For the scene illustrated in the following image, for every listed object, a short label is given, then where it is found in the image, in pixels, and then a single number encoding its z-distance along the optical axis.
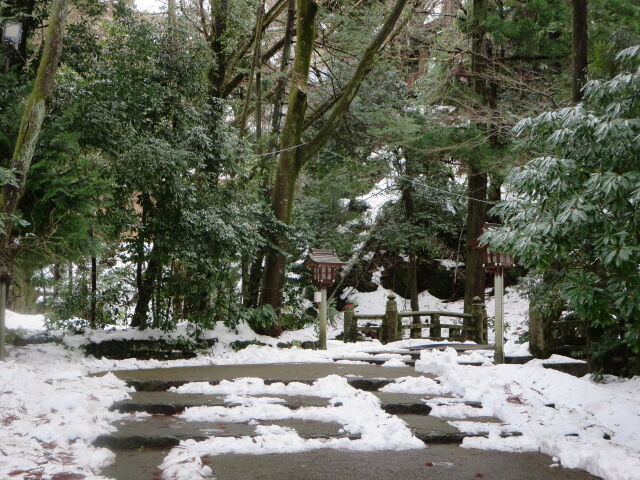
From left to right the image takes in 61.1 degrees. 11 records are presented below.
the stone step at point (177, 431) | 4.73
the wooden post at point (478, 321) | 13.53
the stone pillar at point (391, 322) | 13.34
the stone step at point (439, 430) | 5.11
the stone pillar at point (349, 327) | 14.22
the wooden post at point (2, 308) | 7.26
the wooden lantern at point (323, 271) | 11.27
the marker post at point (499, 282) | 8.74
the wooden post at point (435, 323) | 13.91
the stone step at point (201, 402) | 5.96
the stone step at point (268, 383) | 7.09
